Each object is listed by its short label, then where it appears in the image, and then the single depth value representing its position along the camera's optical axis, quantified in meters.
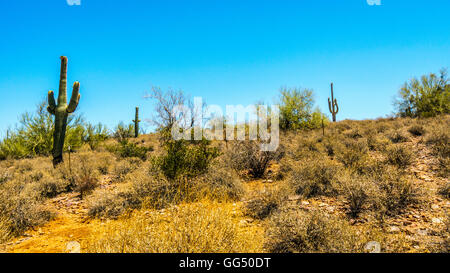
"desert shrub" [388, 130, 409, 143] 9.88
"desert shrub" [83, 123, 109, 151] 19.20
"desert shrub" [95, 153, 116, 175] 10.35
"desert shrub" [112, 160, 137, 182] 8.82
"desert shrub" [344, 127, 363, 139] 12.39
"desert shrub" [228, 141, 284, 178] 8.00
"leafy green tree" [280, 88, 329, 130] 18.38
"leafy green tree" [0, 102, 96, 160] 15.82
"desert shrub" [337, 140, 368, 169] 6.60
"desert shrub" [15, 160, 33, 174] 11.25
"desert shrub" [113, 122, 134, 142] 23.56
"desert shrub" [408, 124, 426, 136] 10.67
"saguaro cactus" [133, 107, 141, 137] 24.57
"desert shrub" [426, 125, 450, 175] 5.80
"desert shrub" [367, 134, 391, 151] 8.77
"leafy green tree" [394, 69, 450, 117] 18.67
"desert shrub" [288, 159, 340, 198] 5.52
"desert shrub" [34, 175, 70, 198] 7.26
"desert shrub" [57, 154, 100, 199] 7.32
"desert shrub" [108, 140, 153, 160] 12.41
